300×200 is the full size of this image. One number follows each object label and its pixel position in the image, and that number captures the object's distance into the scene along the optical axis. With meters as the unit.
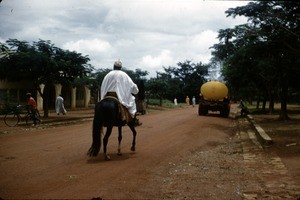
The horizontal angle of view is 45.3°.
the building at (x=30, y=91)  25.73
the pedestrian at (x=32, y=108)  16.72
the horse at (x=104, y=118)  6.92
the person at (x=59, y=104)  24.20
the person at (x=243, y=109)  23.31
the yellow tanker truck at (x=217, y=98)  21.47
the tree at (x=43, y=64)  18.84
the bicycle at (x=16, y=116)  16.94
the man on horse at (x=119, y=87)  7.31
